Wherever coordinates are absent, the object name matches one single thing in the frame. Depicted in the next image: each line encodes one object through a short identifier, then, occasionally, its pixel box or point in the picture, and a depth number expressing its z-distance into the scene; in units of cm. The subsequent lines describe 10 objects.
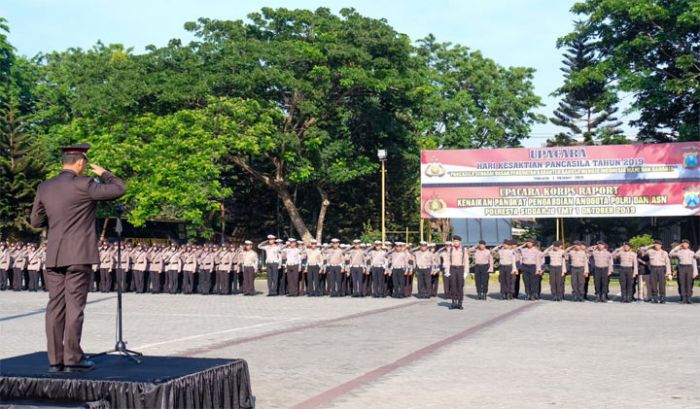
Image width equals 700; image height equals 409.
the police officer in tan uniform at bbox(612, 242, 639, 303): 2297
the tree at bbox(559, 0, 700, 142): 3219
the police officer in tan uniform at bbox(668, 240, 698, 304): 2255
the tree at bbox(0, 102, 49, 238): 4266
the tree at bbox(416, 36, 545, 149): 5147
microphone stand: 767
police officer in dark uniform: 684
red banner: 2752
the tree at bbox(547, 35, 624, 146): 5564
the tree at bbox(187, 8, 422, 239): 3641
